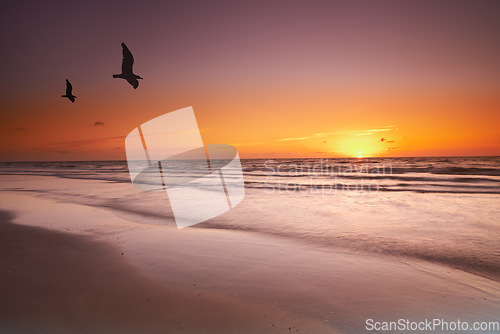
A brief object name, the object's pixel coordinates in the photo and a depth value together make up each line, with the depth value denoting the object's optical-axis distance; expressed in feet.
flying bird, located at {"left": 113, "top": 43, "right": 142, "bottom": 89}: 27.53
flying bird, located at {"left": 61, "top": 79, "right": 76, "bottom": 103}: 33.65
